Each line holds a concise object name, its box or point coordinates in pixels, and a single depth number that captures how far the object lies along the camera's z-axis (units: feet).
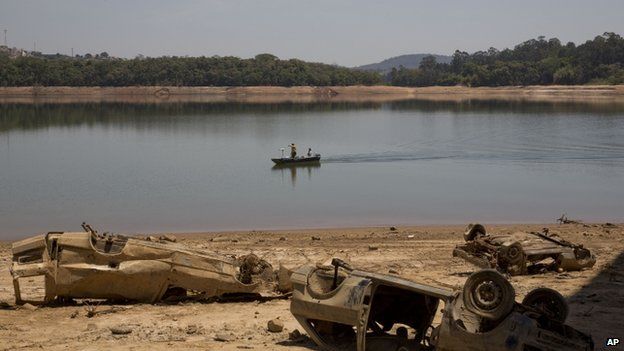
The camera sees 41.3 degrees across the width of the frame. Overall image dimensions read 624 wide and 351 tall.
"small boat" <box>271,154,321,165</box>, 153.17
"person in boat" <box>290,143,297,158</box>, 154.40
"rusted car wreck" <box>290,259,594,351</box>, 29.50
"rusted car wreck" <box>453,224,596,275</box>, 51.93
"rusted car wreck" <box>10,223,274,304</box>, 44.65
